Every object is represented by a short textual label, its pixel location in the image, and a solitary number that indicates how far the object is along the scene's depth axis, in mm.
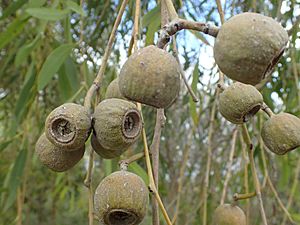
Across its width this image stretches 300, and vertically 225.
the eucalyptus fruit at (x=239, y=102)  178
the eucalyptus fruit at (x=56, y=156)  168
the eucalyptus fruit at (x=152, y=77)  143
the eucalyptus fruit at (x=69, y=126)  156
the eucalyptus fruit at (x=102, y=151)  164
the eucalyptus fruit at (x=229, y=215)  210
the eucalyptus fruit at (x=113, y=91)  176
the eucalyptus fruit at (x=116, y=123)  156
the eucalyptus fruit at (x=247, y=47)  134
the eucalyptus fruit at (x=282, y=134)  184
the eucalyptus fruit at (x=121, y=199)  155
